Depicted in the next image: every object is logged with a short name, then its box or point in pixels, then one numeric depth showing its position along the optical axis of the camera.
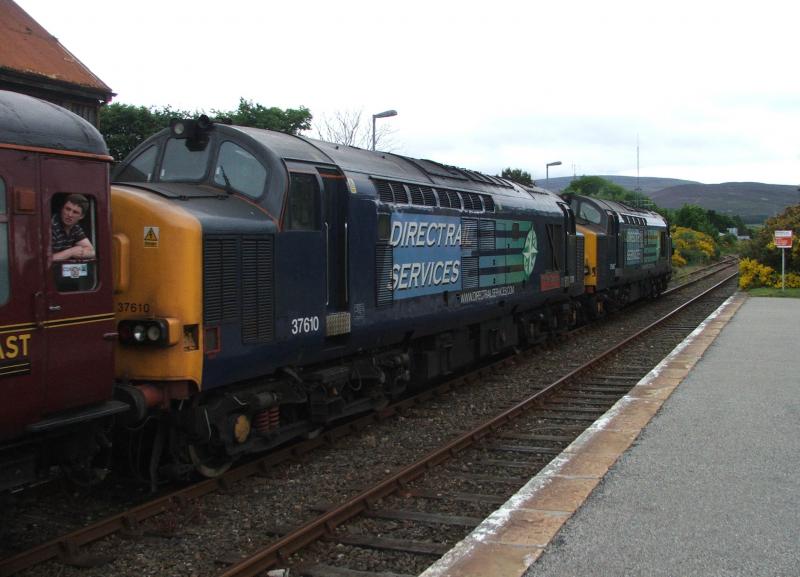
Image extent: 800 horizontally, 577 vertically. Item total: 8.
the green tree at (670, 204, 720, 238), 76.50
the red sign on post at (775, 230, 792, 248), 27.20
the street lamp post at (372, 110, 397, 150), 20.48
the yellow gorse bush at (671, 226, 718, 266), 53.72
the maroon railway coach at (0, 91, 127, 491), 4.54
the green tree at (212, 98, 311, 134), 29.75
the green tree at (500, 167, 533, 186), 59.56
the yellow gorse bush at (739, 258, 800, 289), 29.64
